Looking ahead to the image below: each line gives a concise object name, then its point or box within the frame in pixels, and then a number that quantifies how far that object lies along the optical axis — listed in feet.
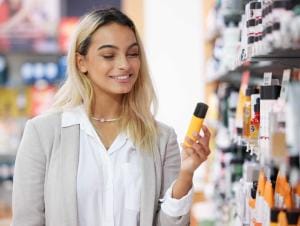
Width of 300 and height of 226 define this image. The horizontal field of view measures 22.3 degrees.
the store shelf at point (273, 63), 9.18
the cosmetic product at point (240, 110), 12.14
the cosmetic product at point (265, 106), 8.41
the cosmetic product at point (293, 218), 7.11
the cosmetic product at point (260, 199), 8.87
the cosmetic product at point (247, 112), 10.84
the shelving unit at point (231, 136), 9.95
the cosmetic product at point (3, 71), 29.40
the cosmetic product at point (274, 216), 7.33
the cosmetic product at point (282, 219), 7.16
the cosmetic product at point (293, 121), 6.30
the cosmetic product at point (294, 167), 6.19
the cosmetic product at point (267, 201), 8.20
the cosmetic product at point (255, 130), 9.61
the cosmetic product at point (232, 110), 14.03
